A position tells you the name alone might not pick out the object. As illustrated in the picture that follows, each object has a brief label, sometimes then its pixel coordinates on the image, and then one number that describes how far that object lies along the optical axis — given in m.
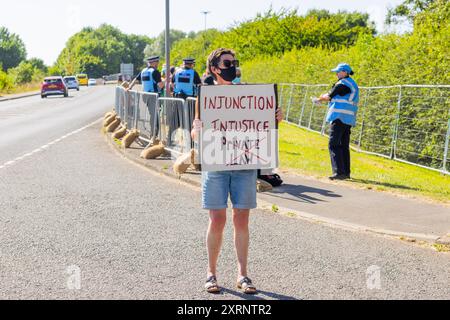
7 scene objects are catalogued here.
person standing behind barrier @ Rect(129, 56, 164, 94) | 14.11
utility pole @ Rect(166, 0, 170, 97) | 14.43
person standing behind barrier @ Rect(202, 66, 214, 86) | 11.77
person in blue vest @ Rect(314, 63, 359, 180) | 10.19
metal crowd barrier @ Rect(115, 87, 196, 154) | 11.87
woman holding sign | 4.91
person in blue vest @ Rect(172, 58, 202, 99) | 13.43
